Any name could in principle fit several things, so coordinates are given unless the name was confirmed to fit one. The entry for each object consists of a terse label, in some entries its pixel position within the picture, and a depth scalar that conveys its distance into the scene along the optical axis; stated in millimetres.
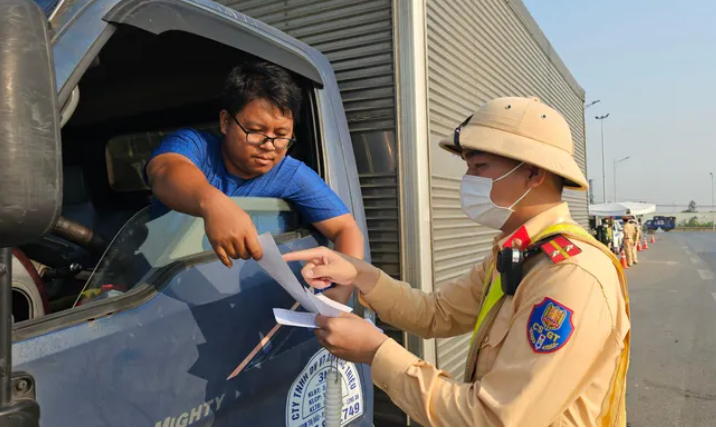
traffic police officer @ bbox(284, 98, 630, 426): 1151
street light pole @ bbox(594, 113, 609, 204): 39250
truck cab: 1121
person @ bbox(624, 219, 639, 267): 16734
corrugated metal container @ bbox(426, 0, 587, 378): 2691
